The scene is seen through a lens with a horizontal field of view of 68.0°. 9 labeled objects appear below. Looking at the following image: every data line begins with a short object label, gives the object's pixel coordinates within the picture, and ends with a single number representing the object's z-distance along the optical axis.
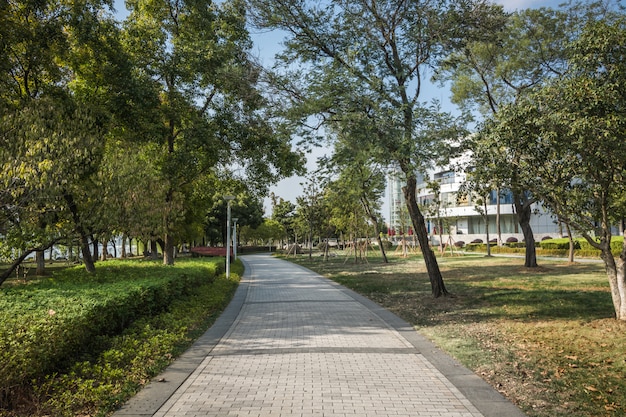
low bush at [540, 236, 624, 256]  25.57
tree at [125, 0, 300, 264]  13.86
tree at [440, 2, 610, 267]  17.14
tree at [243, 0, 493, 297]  10.29
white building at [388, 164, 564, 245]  55.22
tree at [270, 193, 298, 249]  58.66
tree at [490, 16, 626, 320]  6.97
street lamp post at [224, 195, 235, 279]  17.59
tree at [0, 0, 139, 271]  7.41
